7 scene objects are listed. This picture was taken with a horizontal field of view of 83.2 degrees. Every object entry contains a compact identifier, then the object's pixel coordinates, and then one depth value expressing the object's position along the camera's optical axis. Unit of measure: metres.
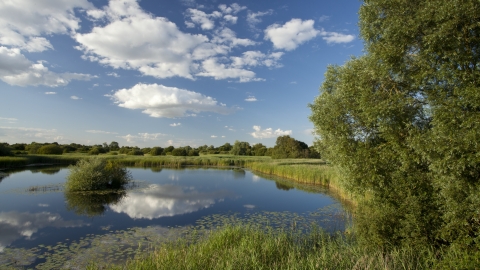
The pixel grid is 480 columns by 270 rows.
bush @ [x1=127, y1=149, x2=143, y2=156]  63.21
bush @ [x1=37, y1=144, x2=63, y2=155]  54.59
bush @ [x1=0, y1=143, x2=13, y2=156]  42.47
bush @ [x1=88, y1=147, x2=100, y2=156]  58.79
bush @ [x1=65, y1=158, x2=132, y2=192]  19.25
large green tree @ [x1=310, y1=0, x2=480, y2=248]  6.17
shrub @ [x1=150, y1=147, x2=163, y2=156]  67.50
